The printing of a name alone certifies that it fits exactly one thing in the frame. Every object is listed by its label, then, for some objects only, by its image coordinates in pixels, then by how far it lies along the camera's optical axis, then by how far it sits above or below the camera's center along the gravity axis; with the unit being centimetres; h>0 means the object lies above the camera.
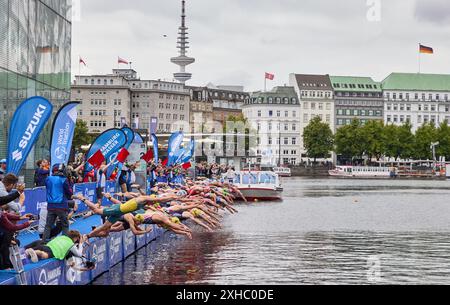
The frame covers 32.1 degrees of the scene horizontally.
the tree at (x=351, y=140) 17688 +557
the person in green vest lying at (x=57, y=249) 1670 -187
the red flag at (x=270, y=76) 19190 +2161
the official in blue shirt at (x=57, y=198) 2086 -95
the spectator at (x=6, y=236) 1616 -153
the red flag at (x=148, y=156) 4167 +39
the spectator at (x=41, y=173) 2589 -35
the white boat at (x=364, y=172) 15350 -147
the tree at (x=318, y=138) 18815 +634
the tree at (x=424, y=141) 17838 +547
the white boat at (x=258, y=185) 6157 -168
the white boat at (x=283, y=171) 15250 -136
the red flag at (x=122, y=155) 3269 +34
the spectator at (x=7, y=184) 1620 -45
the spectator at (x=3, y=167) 2014 -12
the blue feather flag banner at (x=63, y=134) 2391 +90
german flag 15650 +2321
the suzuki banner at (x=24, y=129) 1984 +87
